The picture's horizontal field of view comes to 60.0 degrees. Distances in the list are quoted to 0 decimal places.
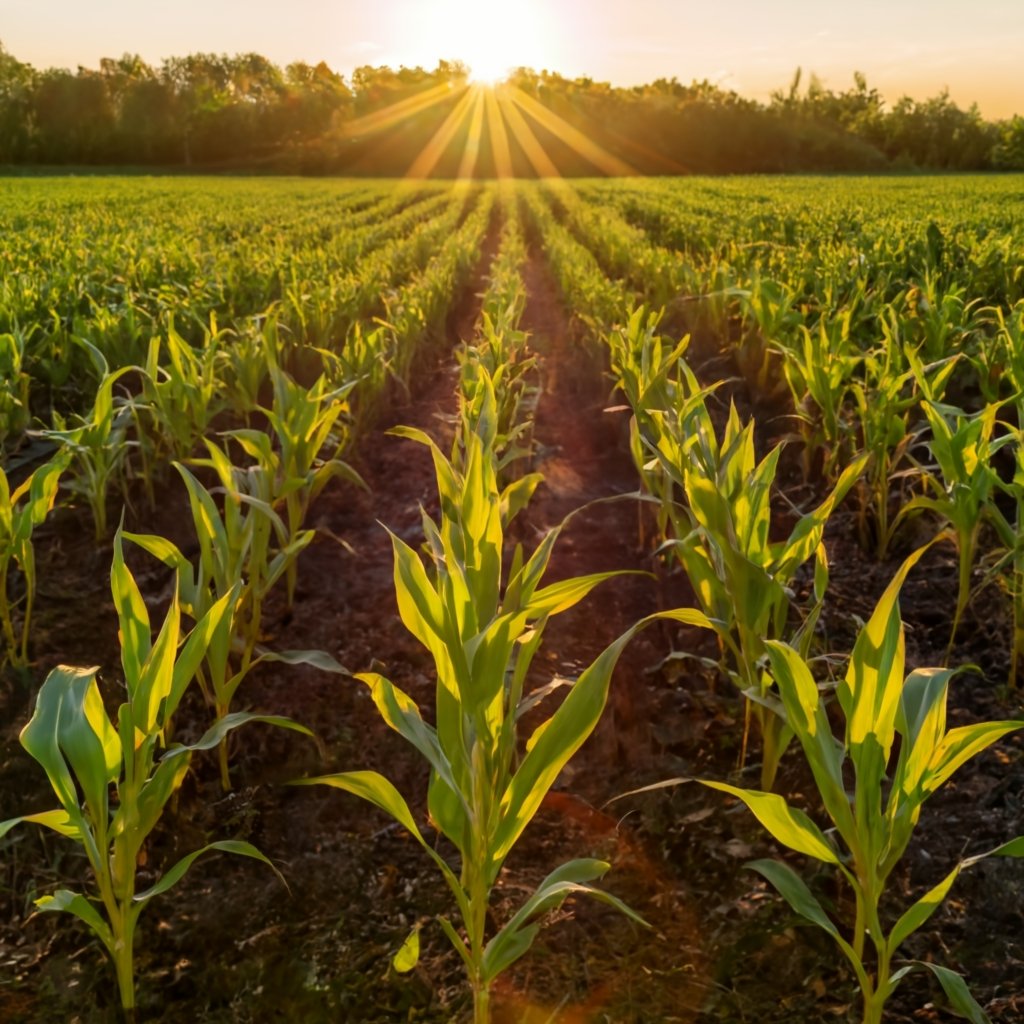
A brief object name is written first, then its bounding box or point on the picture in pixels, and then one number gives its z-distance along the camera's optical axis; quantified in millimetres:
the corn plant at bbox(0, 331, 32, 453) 3458
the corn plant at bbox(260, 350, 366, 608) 2719
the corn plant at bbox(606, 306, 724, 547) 2475
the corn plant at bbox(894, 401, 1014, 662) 2350
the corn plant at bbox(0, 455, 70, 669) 2293
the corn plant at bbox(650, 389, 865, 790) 1825
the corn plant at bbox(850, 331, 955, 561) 2895
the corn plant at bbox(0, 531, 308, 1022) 1330
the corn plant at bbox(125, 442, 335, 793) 1930
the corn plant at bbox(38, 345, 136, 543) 2648
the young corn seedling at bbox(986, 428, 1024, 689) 2191
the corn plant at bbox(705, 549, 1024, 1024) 1266
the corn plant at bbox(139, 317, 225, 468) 3229
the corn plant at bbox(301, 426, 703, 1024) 1318
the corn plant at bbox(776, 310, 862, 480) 3271
